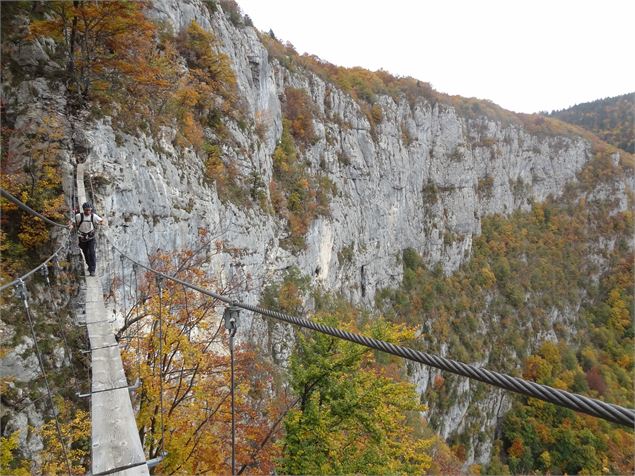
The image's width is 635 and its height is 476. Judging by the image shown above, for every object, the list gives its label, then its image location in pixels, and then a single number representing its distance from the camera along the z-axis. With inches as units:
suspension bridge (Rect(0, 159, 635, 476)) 53.0
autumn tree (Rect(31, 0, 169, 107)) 354.0
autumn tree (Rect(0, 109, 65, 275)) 295.6
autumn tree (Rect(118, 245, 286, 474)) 257.8
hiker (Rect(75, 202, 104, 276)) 270.4
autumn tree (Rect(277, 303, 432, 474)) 350.3
